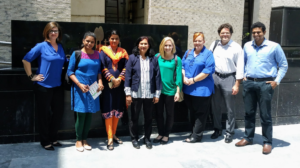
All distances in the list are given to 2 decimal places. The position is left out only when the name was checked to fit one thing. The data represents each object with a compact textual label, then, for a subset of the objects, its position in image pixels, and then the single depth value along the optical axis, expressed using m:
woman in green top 4.66
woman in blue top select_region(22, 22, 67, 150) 4.27
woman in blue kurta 4.30
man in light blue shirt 4.55
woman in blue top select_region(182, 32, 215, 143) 4.75
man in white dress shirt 4.88
